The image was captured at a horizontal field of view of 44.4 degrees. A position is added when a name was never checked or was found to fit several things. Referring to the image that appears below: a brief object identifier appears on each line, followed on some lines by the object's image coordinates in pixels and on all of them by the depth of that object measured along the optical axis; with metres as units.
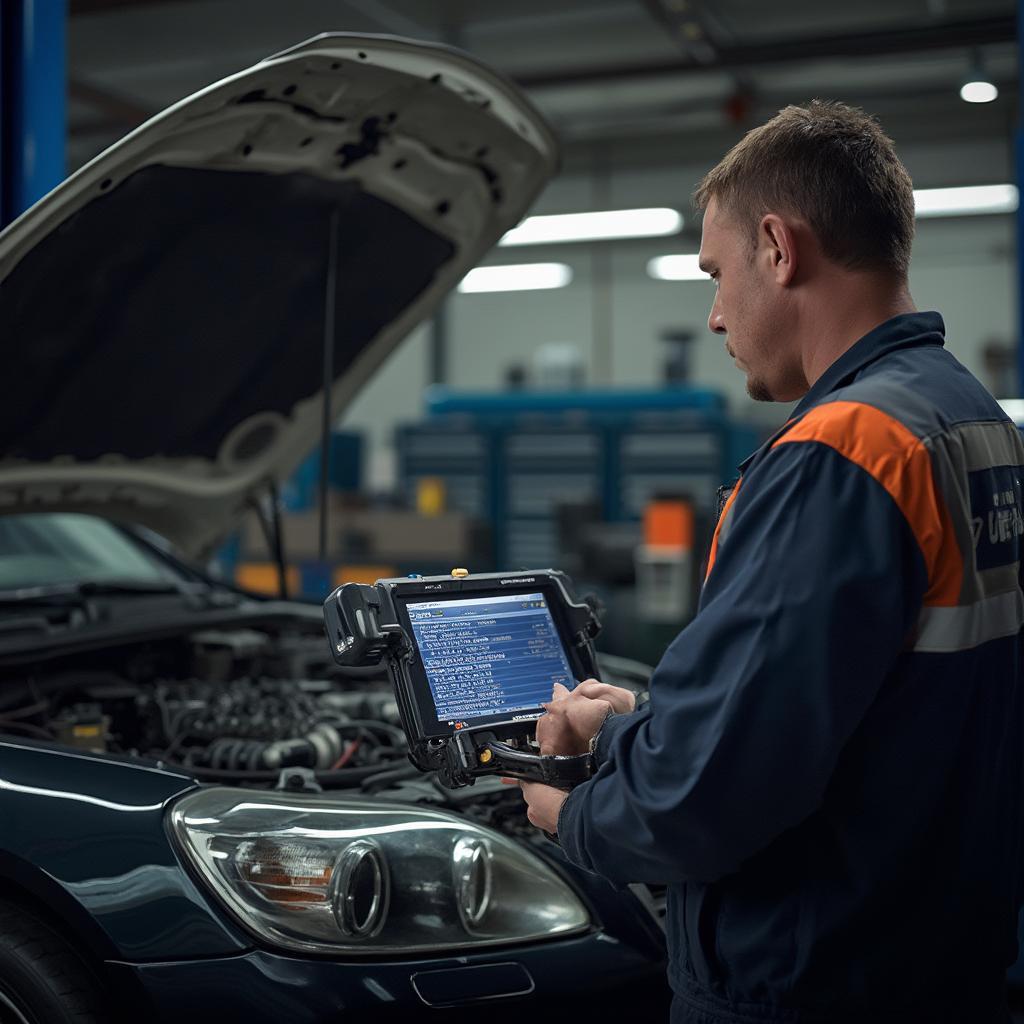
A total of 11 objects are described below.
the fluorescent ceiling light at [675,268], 13.85
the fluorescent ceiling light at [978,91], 7.68
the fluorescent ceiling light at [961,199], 10.66
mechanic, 1.01
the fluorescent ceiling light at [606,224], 11.05
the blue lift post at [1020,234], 3.38
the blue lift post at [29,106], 2.87
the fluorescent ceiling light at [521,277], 14.08
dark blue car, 1.53
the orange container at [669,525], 6.12
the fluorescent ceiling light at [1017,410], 3.79
